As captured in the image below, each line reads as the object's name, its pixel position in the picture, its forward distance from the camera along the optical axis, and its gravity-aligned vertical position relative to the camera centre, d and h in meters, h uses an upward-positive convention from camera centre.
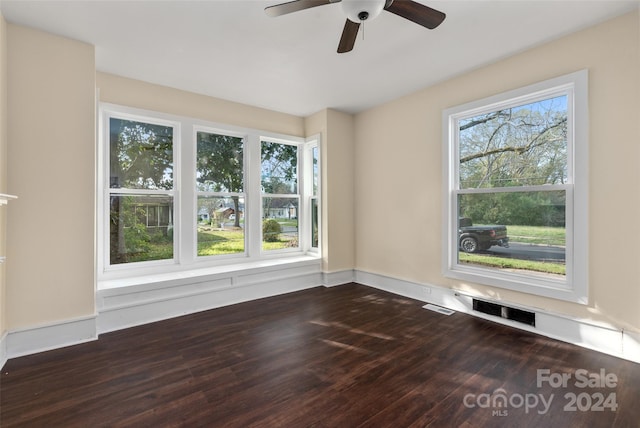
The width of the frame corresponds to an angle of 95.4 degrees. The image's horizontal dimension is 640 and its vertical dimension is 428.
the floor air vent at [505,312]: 2.92 -1.05
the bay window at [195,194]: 3.47 +0.28
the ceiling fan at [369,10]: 1.87 +1.37
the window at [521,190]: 2.65 +0.24
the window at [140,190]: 3.47 +0.30
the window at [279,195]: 4.69 +0.30
